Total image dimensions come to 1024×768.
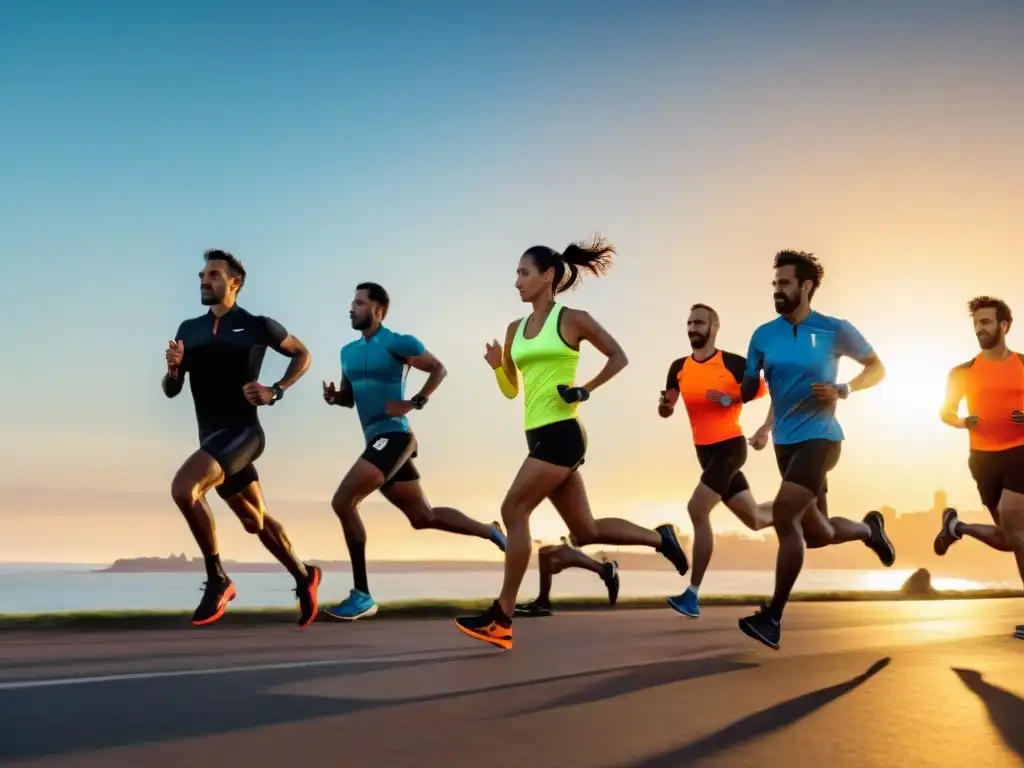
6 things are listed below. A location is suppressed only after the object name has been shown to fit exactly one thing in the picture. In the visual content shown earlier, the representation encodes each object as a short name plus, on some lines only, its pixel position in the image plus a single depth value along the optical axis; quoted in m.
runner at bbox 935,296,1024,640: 10.11
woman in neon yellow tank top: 7.55
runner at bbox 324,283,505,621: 10.55
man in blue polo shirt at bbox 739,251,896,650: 8.06
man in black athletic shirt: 9.30
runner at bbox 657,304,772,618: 11.30
